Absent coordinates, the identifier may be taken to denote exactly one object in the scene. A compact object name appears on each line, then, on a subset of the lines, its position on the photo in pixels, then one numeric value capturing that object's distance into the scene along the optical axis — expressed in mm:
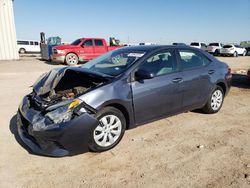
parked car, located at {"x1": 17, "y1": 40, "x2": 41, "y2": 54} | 31594
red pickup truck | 15773
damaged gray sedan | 3170
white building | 19186
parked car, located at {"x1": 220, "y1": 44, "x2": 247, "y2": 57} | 27594
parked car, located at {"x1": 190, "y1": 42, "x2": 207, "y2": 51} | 30767
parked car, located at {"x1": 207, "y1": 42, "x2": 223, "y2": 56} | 29477
